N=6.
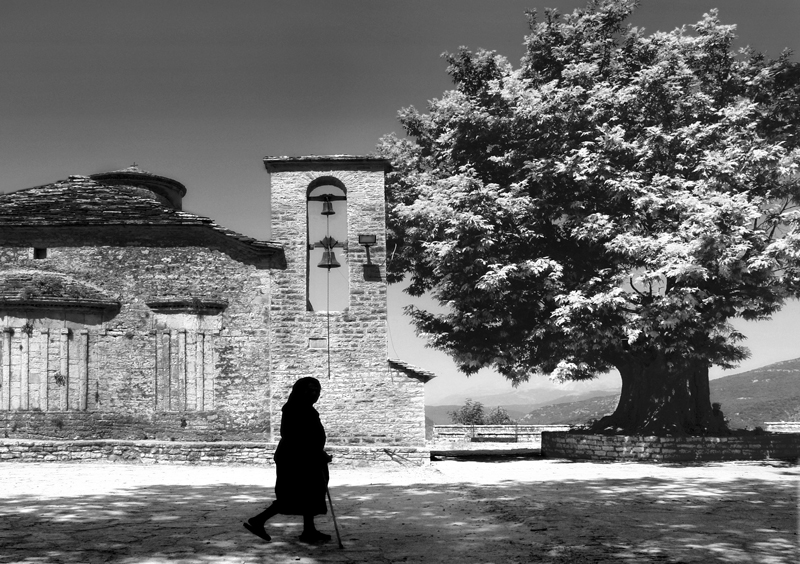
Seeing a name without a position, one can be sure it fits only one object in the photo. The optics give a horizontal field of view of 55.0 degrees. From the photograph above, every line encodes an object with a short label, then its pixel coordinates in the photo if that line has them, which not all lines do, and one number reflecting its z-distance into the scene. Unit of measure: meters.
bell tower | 17.55
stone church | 17.36
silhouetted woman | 7.40
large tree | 18.25
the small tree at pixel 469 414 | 36.48
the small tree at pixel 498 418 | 36.47
